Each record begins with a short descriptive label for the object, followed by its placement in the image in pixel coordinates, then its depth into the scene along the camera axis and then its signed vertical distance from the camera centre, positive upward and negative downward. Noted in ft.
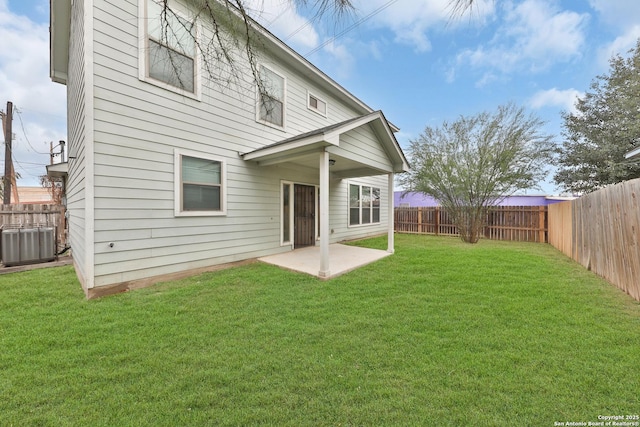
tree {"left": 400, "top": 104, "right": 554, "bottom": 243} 29.40 +7.02
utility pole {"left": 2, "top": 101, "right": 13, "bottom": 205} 30.94 +7.79
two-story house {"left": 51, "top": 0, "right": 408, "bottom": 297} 12.94 +4.37
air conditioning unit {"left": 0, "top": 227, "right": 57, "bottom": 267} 16.73 -2.24
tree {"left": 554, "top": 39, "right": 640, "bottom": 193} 36.88 +13.79
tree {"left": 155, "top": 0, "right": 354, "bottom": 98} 6.55 +5.81
